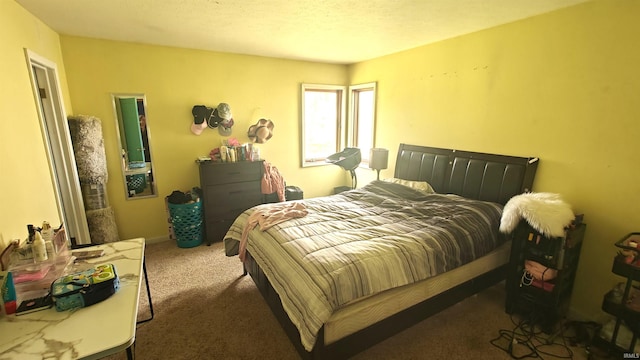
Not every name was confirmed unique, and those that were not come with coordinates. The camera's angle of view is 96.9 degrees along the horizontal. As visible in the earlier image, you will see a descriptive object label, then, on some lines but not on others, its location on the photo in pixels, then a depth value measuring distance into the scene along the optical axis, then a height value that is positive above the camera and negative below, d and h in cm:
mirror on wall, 326 -28
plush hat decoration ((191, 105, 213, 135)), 355 +3
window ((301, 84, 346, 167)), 444 -5
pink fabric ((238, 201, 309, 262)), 234 -81
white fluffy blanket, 196 -67
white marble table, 98 -78
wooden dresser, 343 -89
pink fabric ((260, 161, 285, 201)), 373 -82
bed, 163 -89
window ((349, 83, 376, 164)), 428 +1
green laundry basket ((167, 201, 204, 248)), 331 -119
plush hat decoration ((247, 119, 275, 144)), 392 -16
